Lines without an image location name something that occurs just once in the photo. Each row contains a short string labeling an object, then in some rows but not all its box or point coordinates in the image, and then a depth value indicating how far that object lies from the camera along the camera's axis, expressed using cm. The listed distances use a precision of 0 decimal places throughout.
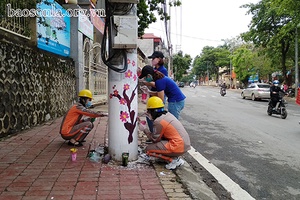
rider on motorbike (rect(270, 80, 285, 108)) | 1227
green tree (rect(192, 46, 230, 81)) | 6881
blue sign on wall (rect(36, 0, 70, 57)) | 830
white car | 2259
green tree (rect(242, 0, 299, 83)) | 2375
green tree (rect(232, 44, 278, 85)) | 3675
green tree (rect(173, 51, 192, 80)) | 7038
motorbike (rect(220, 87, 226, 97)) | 2880
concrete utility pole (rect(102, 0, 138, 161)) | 441
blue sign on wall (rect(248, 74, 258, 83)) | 4609
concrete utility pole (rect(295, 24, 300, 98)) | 2211
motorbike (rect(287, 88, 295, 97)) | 2721
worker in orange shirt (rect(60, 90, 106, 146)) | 550
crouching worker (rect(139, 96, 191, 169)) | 439
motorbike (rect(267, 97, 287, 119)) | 1173
